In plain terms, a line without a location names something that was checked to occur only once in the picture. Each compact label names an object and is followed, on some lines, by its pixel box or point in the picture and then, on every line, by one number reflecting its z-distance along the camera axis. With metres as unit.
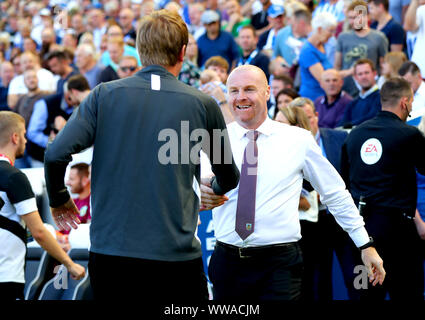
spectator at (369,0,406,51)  19.09
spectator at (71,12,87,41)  29.14
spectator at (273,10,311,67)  19.30
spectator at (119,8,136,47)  26.33
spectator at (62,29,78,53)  26.22
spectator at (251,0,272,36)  23.52
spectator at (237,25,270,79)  18.89
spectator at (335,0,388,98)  18.11
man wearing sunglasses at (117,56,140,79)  18.67
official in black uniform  10.20
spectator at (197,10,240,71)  21.55
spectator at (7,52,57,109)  21.77
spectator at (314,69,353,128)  16.19
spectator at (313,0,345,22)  20.97
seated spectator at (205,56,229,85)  17.12
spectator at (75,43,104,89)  20.70
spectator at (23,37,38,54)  27.27
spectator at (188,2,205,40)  24.77
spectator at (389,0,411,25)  21.44
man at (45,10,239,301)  5.59
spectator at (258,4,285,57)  21.16
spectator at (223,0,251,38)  24.16
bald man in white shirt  7.98
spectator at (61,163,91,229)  13.70
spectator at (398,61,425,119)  13.86
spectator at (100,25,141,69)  22.54
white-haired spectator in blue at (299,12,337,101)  17.87
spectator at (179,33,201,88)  17.64
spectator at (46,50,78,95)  21.00
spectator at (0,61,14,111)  23.00
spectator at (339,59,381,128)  15.46
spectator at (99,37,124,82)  20.09
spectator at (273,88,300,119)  14.42
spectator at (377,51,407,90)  15.76
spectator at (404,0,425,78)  16.34
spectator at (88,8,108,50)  28.14
